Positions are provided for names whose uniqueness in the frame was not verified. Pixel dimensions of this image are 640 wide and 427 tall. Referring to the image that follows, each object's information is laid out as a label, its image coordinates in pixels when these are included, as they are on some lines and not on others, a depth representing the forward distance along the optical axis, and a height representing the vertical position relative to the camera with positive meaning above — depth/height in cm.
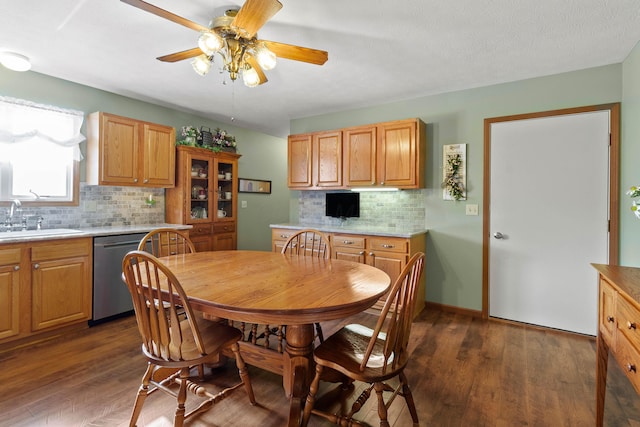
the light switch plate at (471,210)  337 +5
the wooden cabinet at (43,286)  251 -62
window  297 +58
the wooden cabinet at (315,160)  397 +68
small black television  410 +11
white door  284 -2
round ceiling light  264 +125
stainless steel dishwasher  302 -63
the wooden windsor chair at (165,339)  147 -59
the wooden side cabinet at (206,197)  404 +21
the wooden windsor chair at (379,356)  141 -68
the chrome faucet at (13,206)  291 +5
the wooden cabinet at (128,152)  331 +66
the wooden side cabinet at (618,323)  130 -49
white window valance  292 +85
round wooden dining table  136 -38
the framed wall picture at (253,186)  536 +47
